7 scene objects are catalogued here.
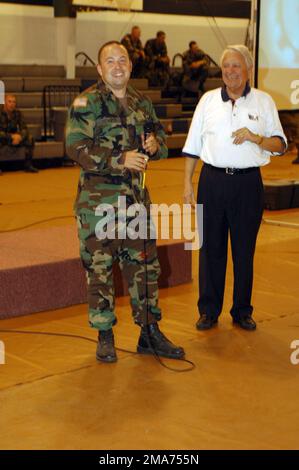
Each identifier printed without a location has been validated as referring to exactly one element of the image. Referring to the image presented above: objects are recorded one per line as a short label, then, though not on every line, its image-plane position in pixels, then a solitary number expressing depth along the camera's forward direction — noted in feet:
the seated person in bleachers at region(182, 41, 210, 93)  63.00
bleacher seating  50.26
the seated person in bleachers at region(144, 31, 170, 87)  62.23
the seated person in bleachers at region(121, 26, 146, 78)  60.18
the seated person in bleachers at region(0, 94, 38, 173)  45.42
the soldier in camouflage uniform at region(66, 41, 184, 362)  15.05
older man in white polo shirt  17.10
